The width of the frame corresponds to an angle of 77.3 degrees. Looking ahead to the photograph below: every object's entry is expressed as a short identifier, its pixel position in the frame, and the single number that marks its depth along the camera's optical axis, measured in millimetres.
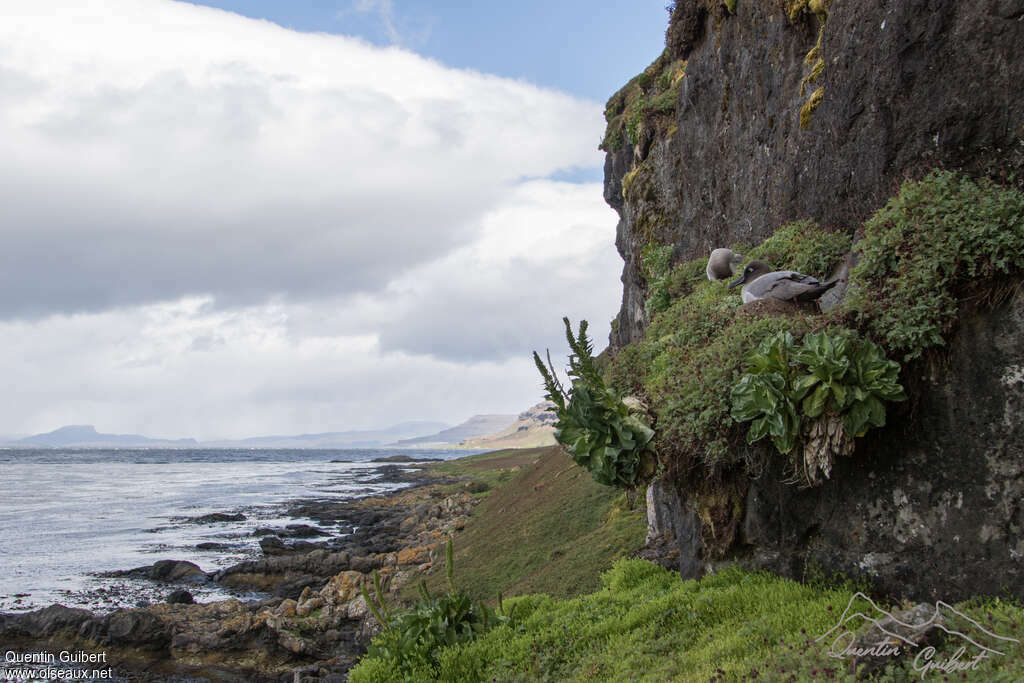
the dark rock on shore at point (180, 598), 20375
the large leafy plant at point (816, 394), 5359
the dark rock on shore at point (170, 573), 25328
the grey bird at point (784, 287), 7465
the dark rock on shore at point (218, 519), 42656
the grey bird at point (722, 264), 9781
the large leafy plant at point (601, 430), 6966
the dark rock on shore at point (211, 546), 32812
